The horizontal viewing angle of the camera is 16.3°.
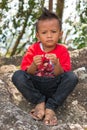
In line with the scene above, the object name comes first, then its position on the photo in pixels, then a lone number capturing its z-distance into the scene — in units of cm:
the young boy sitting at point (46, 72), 287
